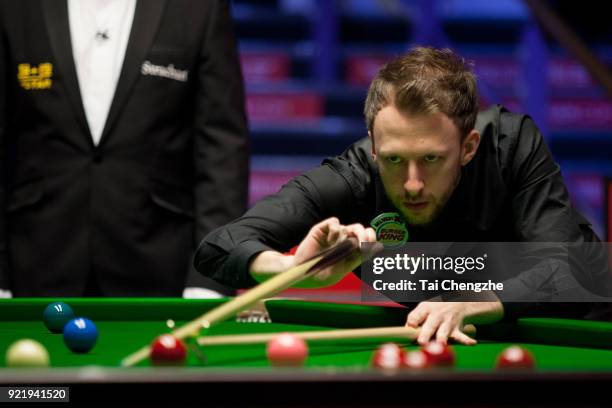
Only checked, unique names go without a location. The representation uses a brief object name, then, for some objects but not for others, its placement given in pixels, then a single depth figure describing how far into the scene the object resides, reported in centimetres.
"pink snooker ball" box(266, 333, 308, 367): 661
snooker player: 717
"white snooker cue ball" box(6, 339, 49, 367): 656
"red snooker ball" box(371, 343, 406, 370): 656
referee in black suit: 770
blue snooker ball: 684
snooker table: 633
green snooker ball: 713
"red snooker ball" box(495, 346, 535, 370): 654
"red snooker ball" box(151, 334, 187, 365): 663
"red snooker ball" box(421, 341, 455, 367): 663
